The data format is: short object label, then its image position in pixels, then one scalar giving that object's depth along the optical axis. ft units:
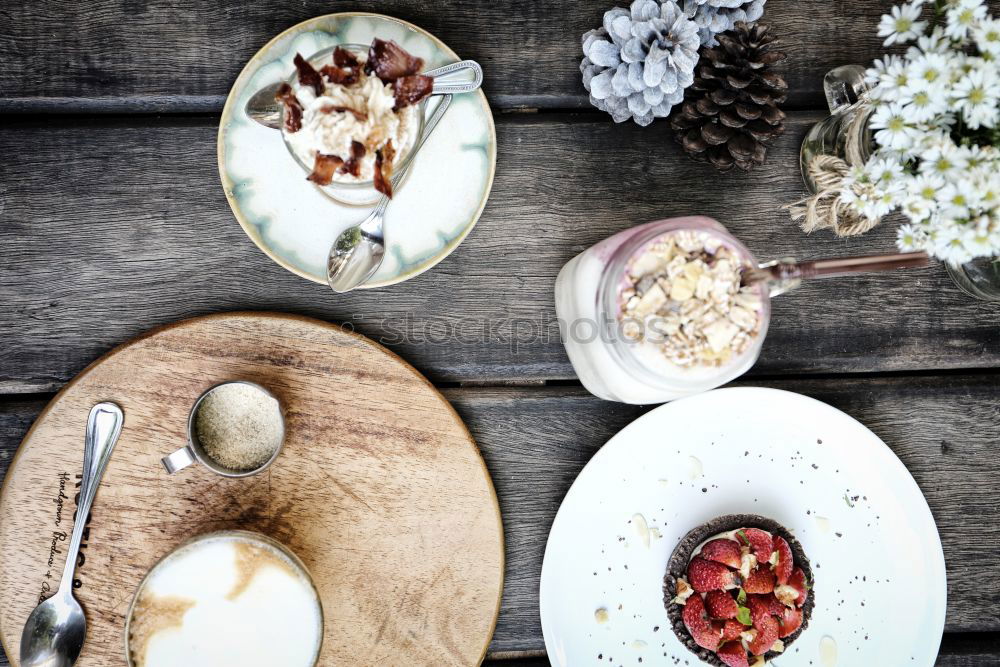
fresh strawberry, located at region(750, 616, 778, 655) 3.00
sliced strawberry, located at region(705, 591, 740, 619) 3.02
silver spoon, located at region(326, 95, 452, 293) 2.88
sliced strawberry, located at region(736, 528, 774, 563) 3.04
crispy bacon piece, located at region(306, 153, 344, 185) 2.49
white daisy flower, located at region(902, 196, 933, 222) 2.24
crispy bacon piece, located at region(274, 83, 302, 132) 2.47
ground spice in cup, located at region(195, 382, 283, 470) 2.95
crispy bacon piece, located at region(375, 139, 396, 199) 2.51
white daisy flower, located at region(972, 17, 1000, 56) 2.19
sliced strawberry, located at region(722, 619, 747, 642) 3.02
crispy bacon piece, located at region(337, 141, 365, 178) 2.48
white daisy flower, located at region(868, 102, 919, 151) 2.32
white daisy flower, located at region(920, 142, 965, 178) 2.18
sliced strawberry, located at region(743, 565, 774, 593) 3.02
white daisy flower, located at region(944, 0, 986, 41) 2.22
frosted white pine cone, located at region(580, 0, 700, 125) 2.82
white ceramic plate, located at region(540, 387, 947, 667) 3.08
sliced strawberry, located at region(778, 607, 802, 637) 3.03
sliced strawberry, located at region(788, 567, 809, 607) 3.03
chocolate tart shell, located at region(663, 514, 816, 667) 3.11
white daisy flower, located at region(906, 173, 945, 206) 2.22
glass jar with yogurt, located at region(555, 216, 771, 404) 2.48
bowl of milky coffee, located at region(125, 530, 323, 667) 2.80
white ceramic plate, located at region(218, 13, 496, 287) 2.89
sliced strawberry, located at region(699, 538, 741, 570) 3.02
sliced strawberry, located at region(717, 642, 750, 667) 3.04
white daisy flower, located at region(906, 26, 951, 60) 2.25
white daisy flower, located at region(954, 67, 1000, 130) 2.15
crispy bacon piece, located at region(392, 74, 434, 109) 2.49
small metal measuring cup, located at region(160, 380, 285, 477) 2.87
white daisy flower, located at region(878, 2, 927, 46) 2.32
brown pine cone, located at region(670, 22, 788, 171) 2.83
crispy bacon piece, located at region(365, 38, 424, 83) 2.47
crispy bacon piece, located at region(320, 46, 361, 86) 2.49
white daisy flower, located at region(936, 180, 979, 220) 2.14
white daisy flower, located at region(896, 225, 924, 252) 2.31
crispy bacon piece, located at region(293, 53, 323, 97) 2.48
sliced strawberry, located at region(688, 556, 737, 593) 3.02
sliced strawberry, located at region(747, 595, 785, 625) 3.01
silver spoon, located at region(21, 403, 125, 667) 2.91
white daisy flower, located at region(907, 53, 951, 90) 2.21
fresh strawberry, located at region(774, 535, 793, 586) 3.05
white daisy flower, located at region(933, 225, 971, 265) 2.17
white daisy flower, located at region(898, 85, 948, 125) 2.22
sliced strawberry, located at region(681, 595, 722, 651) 3.02
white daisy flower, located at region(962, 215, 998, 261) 2.14
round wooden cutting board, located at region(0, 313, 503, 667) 2.97
